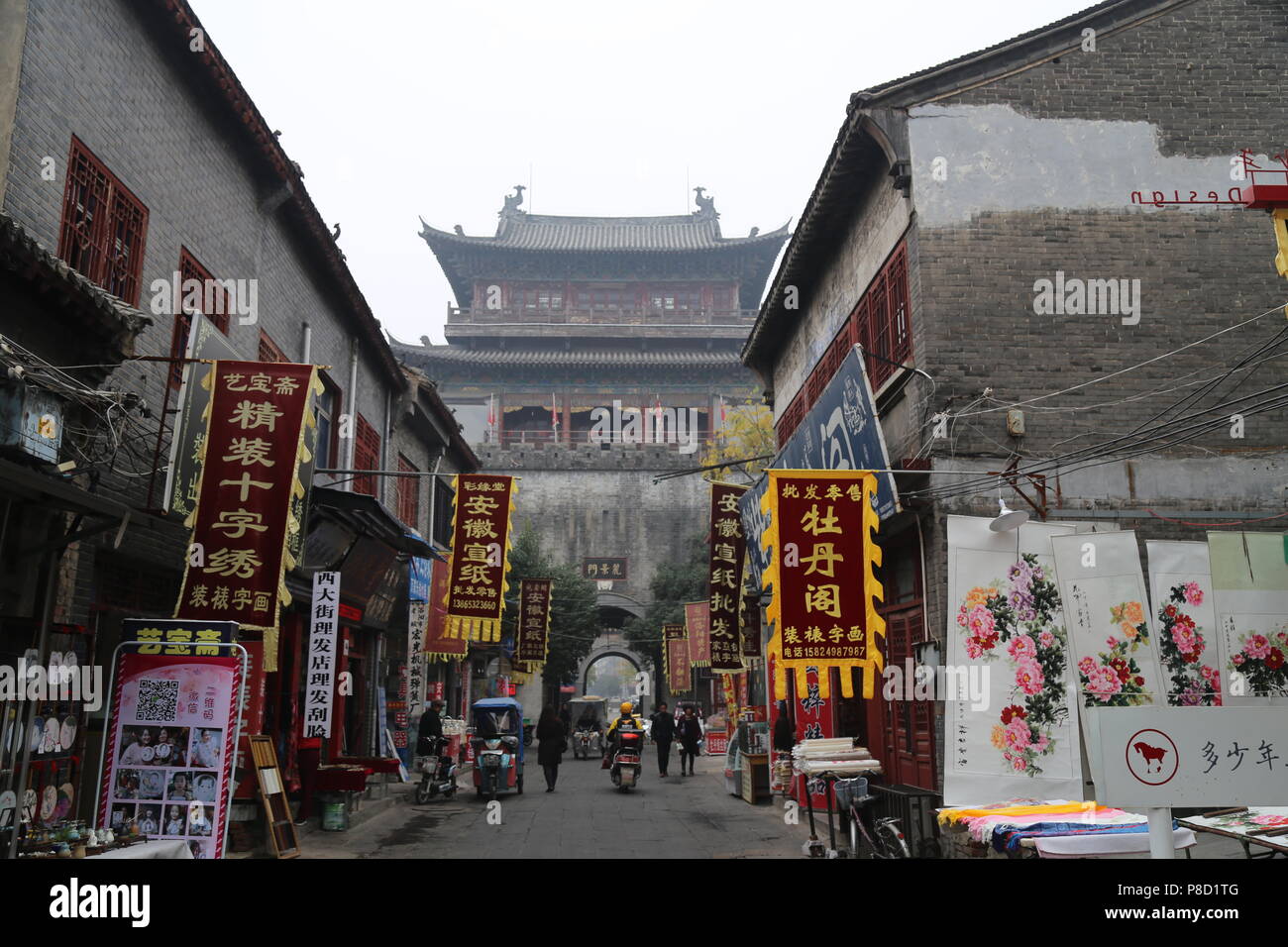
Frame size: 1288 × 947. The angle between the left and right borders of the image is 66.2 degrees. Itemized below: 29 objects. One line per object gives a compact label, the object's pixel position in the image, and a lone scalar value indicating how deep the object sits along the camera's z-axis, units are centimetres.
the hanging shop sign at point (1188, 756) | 386
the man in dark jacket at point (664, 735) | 2097
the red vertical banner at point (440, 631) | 2009
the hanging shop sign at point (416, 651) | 1859
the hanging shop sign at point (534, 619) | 2330
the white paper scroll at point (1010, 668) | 827
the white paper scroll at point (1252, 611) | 764
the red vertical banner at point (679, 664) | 2784
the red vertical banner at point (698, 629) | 2570
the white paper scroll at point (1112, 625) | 805
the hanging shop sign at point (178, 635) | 756
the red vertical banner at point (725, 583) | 1602
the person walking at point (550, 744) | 1770
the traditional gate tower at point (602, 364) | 3919
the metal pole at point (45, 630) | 609
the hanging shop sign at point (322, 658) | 1161
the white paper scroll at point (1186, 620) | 820
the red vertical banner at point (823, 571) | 891
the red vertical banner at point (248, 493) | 748
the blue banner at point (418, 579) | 1862
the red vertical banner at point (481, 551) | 1470
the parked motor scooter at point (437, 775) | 1531
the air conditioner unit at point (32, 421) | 591
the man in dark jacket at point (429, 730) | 1579
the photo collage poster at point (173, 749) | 744
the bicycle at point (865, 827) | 797
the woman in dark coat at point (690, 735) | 2152
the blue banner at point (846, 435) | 954
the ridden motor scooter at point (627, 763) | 1758
